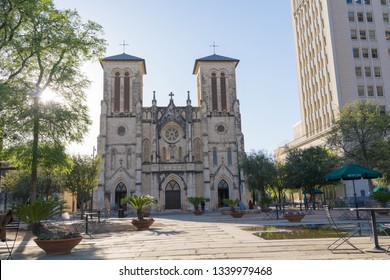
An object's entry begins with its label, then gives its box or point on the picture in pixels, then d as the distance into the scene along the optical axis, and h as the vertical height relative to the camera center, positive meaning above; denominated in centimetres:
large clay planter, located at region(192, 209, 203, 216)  3017 -211
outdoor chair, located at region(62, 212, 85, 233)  1608 -185
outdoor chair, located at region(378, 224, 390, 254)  685 -142
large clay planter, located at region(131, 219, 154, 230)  1596 -159
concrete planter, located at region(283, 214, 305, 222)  1612 -148
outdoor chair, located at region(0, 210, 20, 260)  875 -75
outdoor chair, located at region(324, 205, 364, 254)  727 -147
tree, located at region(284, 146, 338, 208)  3000 +189
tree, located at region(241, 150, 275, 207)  3666 +241
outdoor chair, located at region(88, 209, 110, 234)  1509 -183
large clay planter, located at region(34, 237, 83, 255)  816 -132
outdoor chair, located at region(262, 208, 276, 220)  2042 -191
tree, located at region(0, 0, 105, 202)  1605 +726
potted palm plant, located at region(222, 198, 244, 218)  2314 -179
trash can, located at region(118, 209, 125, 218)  3000 -190
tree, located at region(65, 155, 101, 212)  2656 +162
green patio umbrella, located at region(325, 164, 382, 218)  1565 +63
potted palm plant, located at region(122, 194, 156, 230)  1602 -68
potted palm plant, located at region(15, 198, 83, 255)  821 -111
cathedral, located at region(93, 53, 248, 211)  4131 +683
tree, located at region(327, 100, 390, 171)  2370 +412
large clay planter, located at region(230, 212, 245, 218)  2314 -178
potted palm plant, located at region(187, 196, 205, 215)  3023 -98
